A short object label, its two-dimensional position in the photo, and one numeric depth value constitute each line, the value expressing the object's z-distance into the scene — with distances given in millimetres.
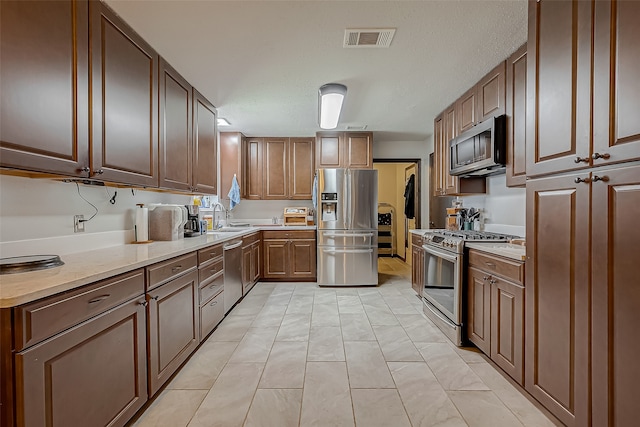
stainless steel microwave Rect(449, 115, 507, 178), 2410
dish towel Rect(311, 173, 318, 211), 4471
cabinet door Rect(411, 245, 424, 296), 3705
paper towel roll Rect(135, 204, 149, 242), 2391
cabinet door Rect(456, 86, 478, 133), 2854
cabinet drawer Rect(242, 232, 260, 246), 3758
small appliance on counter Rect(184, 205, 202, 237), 3120
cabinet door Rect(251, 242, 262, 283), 4164
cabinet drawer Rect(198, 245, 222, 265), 2422
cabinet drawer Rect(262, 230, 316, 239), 4559
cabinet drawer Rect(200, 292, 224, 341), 2464
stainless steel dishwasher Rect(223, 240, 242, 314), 3074
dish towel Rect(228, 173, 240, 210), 4570
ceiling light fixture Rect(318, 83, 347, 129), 2854
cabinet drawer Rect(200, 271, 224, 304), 2453
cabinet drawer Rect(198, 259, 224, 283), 2434
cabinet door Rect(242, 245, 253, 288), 3711
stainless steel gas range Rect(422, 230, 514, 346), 2496
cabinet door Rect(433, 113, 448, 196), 3688
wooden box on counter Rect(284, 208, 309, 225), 4816
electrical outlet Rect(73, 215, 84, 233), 1909
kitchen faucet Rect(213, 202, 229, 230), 4348
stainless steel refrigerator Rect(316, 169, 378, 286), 4297
